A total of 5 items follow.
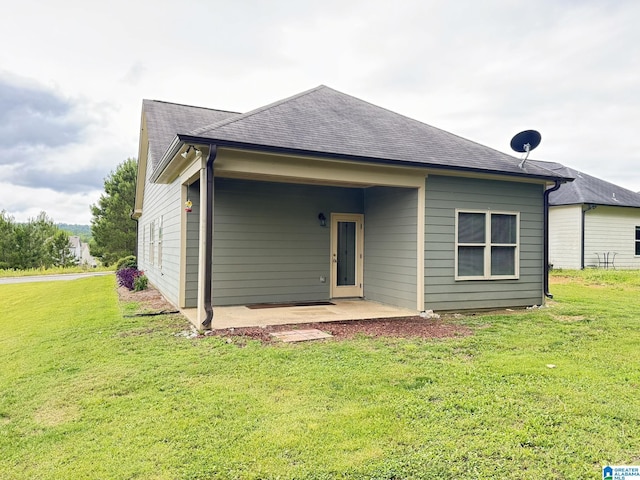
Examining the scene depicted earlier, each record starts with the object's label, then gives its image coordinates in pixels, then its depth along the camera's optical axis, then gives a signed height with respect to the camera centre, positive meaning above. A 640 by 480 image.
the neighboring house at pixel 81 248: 66.66 -1.19
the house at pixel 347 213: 6.55 +0.59
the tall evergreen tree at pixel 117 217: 30.64 +1.79
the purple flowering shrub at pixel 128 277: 12.12 -1.10
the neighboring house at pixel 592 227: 16.27 +0.72
